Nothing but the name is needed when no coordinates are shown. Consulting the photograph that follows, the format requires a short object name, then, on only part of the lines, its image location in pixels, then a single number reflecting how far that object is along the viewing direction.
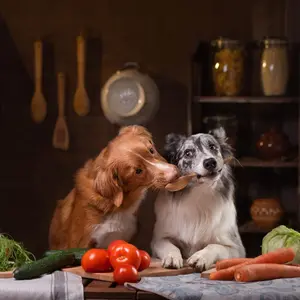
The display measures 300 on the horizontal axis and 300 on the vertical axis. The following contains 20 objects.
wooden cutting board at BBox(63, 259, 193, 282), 2.38
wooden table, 2.26
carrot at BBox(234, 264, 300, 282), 2.35
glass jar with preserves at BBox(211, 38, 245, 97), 2.81
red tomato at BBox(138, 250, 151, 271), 2.43
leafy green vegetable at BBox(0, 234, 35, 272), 2.49
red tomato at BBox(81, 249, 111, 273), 2.39
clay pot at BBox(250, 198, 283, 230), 2.87
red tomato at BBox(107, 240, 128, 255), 2.43
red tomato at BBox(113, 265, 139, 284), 2.32
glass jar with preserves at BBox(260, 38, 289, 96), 2.83
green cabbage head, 2.58
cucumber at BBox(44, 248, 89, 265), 2.55
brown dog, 2.60
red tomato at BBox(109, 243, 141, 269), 2.37
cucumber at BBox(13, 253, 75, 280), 2.34
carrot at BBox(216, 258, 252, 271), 2.43
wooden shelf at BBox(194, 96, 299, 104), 2.83
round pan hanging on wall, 2.79
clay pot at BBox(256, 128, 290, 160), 2.85
